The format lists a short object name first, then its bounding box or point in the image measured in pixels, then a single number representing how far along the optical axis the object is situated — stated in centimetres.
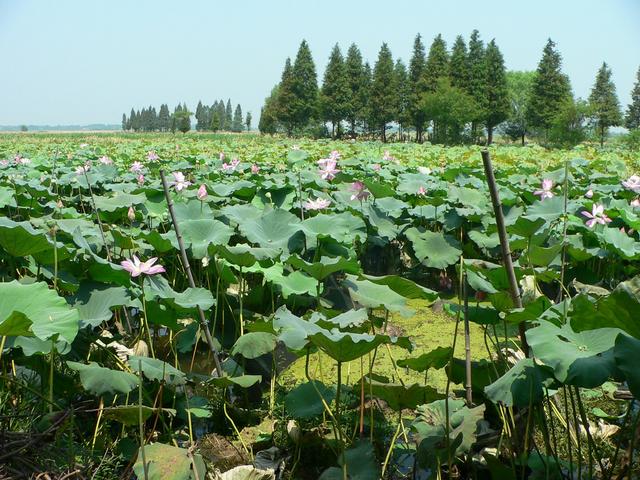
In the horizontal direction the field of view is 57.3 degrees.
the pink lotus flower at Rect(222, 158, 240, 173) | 530
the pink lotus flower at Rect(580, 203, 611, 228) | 305
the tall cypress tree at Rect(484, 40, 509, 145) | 3866
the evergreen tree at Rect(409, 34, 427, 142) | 4053
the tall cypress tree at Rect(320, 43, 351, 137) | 4278
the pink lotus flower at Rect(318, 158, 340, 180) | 397
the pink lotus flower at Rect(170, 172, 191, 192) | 387
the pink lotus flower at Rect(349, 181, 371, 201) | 332
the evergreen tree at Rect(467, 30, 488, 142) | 3868
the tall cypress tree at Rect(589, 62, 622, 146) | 3822
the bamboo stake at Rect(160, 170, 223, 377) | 199
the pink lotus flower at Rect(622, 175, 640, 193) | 355
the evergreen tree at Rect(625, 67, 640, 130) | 5303
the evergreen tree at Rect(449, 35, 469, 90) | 3959
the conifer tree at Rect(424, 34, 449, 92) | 3991
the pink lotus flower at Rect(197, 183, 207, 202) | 317
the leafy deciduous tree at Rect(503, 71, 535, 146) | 5154
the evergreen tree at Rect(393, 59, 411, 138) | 4194
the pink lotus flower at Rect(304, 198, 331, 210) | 333
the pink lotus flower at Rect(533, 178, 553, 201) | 340
